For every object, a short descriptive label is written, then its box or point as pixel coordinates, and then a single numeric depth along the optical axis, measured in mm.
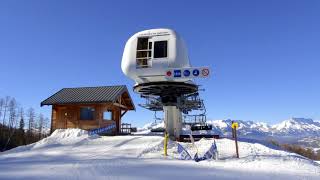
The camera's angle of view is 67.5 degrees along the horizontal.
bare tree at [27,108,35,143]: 64076
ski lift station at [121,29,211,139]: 14734
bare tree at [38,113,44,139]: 70712
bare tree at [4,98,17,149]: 59281
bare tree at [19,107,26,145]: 53031
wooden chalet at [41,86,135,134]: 21023
